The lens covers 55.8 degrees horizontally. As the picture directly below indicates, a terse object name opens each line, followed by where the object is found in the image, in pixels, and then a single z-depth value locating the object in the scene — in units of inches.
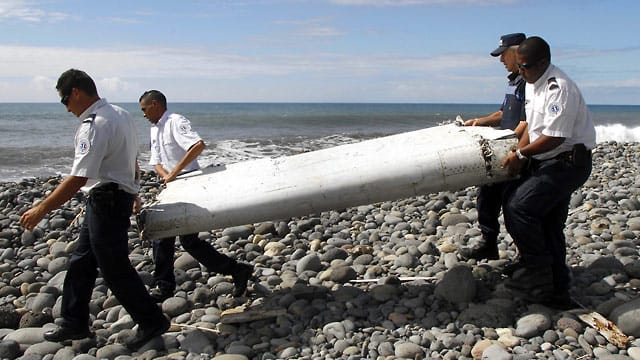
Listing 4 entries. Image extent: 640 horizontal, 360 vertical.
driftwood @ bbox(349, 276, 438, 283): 209.4
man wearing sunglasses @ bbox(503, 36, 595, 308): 158.7
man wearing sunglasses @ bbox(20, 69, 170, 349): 156.9
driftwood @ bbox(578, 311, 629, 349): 156.6
